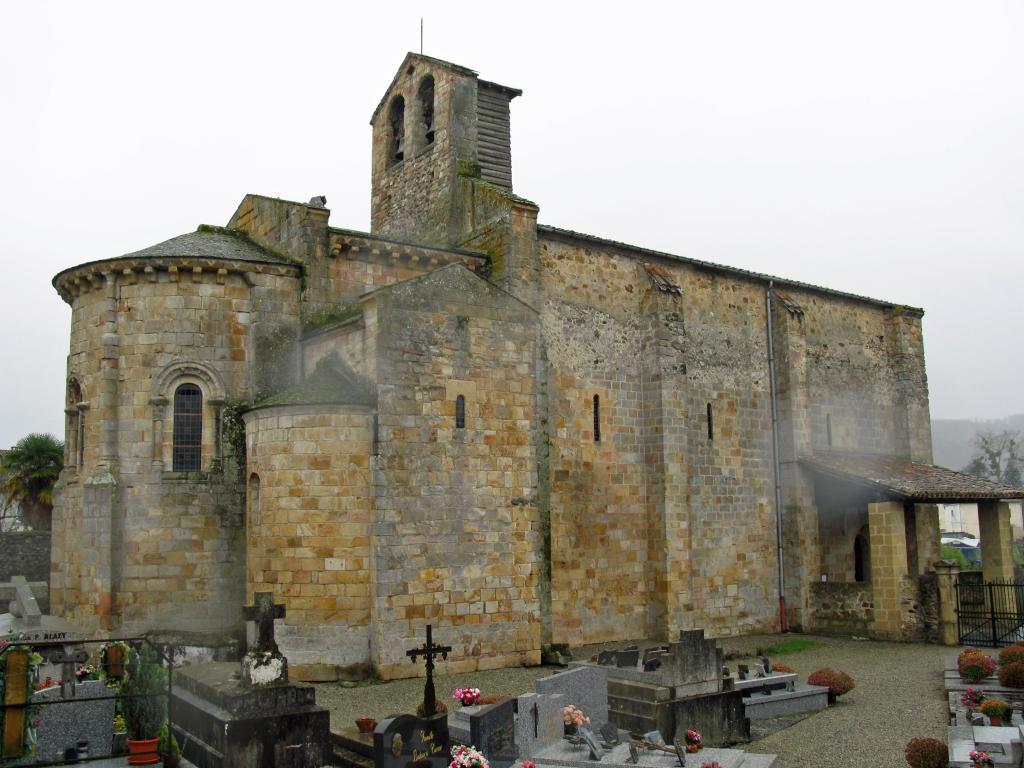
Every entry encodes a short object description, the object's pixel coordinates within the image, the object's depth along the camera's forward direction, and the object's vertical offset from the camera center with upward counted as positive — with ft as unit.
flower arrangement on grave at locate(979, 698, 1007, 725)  36.32 -8.64
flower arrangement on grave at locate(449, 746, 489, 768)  29.27 -8.16
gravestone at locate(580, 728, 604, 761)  33.01 -8.86
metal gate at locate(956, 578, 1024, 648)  63.87 -9.05
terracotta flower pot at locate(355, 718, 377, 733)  35.29 -8.44
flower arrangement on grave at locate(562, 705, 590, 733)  35.06 -8.33
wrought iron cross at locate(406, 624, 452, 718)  33.73 -6.66
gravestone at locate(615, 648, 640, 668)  42.37 -7.33
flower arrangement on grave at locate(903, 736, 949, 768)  30.94 -8.82
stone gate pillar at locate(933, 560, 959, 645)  63.77 -7.83
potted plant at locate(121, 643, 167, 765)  31.12 -6.68
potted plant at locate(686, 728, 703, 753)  35.29 -9.48
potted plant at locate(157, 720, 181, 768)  30.78 -8.07
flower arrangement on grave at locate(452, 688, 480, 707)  38.85 -8.18
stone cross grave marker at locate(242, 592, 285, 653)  32.76 -3.97
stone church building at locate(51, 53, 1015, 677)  49.52 +3.66
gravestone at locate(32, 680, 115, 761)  31.14 -7.31
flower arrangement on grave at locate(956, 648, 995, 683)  44.86 -8.58
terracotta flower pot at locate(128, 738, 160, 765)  30.91 -8.09
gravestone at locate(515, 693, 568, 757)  33.94 -8.29
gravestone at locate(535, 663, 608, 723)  35.65 -7.47
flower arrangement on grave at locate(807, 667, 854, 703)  45.39 -9.28
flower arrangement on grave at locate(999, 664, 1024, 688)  42.09 -8.55
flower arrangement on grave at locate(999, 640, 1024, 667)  43.39 -7.84
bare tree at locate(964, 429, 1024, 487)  235.13 +7.48
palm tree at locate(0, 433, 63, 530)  96.02 +4.48
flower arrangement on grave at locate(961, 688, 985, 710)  39.37 -8.97
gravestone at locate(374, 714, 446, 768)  31.24 -8.25
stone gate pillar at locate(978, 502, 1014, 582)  73.36 -4.18
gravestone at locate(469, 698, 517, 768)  32.45 -8.25
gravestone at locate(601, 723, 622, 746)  34.63 -8.86
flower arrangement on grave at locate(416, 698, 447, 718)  33.76 -7.75
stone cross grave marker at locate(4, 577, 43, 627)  62.98 -7.00
